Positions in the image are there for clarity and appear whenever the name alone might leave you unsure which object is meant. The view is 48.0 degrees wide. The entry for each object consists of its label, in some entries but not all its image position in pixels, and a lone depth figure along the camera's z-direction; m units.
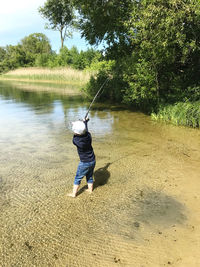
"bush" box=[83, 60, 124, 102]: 13.70
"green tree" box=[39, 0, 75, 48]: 34.43
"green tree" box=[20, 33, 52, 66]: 55.81
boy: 4.05
